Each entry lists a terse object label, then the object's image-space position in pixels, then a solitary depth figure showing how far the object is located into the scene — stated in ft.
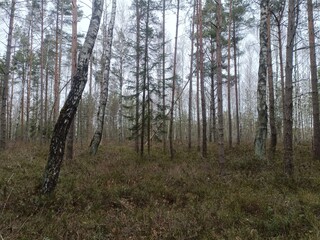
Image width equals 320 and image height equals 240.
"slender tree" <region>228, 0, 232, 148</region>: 58.58
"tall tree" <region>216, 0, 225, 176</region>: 29.27
